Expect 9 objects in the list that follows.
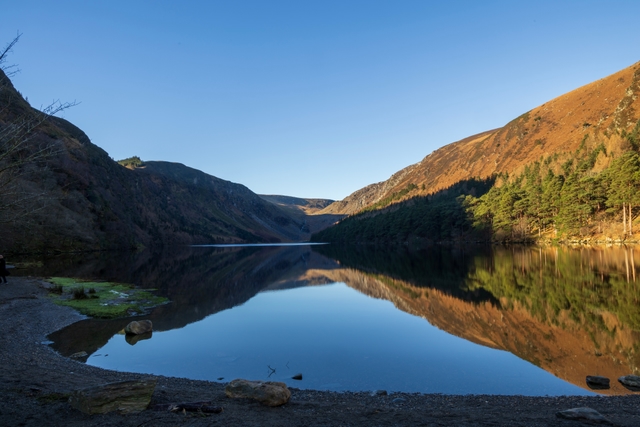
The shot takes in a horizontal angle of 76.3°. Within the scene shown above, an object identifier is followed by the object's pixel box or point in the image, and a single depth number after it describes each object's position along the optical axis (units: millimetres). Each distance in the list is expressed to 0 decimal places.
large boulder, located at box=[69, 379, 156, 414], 8406
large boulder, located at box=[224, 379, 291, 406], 9883
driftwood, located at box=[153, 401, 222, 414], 8820
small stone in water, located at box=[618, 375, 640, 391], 12234
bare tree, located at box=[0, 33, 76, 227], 10009
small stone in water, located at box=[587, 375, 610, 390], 12545
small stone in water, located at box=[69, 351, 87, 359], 16078
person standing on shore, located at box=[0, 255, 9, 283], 34062
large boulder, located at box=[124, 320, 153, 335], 20331
